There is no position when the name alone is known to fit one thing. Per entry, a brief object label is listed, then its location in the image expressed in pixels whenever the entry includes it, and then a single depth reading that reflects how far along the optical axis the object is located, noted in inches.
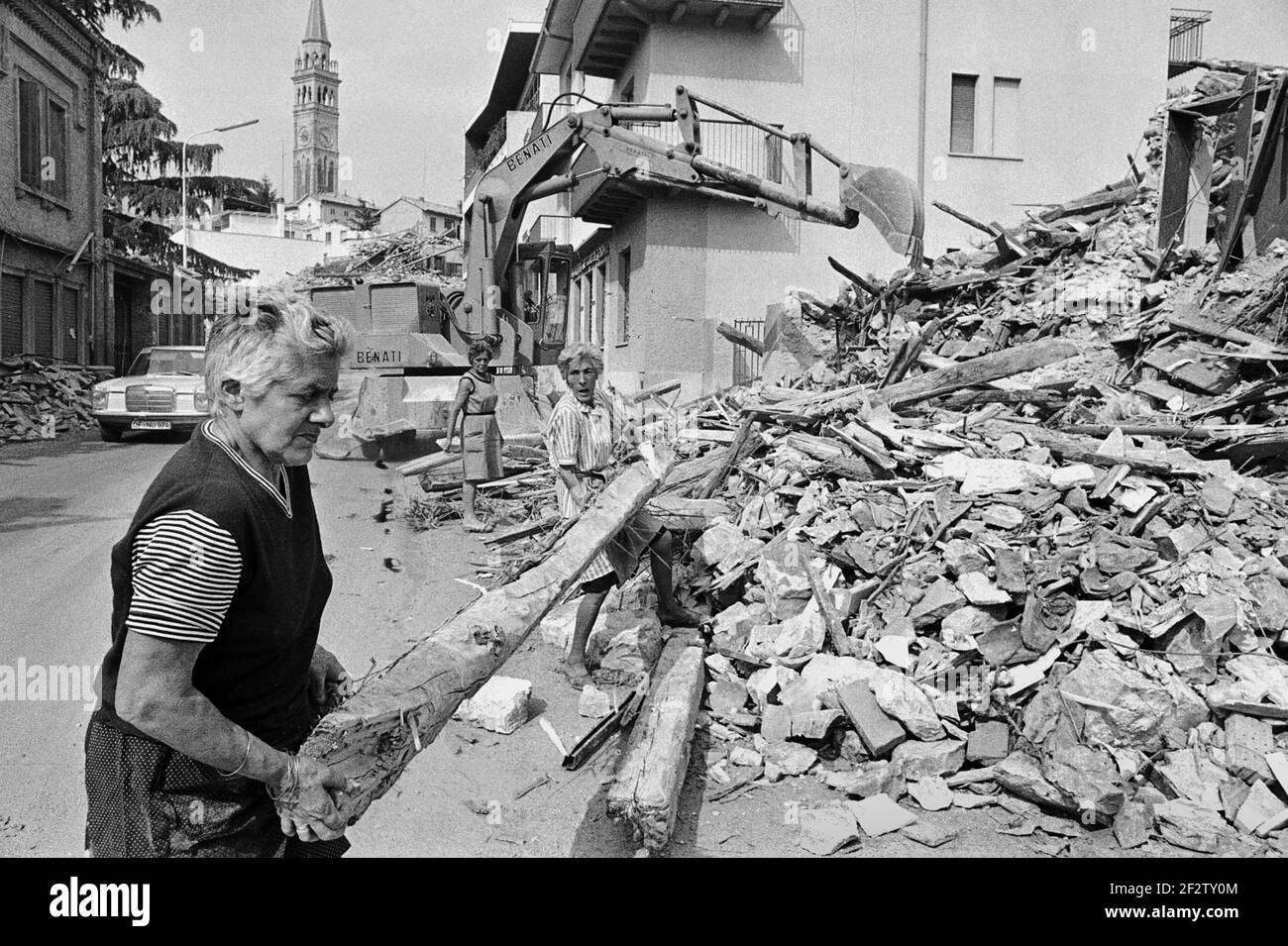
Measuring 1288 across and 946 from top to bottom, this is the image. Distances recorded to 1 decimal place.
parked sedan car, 673.6
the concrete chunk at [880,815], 164.9
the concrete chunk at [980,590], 211.0
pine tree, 1205.1
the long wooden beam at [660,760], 139.9
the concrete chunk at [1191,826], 156.2
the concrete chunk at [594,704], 212.4
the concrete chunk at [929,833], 161.0
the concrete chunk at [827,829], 159.8
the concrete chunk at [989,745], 183.5
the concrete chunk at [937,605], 215.3
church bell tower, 4222.4
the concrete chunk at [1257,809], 159.5
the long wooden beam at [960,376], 361.1
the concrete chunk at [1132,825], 159.3
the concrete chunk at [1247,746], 167.8
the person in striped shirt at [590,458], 249.6
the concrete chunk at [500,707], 201.3
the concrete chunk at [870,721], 183.6
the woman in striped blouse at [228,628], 74.0
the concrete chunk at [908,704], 187.0
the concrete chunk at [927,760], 180.2
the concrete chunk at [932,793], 173.3
